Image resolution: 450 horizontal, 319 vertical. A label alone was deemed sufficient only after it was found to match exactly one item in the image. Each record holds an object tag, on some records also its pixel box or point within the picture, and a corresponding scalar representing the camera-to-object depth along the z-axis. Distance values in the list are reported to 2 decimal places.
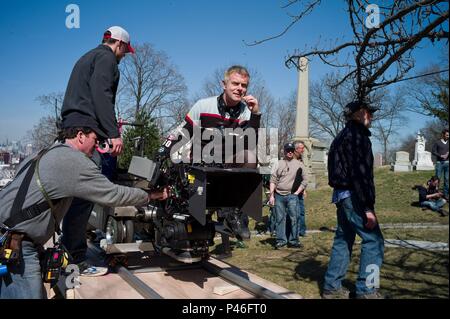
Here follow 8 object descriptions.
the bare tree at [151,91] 26.75
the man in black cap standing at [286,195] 7.85
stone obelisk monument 19.45
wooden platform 3.47
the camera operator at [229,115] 3.85
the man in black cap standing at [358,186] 3.86
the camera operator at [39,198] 2.84
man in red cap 3.76
